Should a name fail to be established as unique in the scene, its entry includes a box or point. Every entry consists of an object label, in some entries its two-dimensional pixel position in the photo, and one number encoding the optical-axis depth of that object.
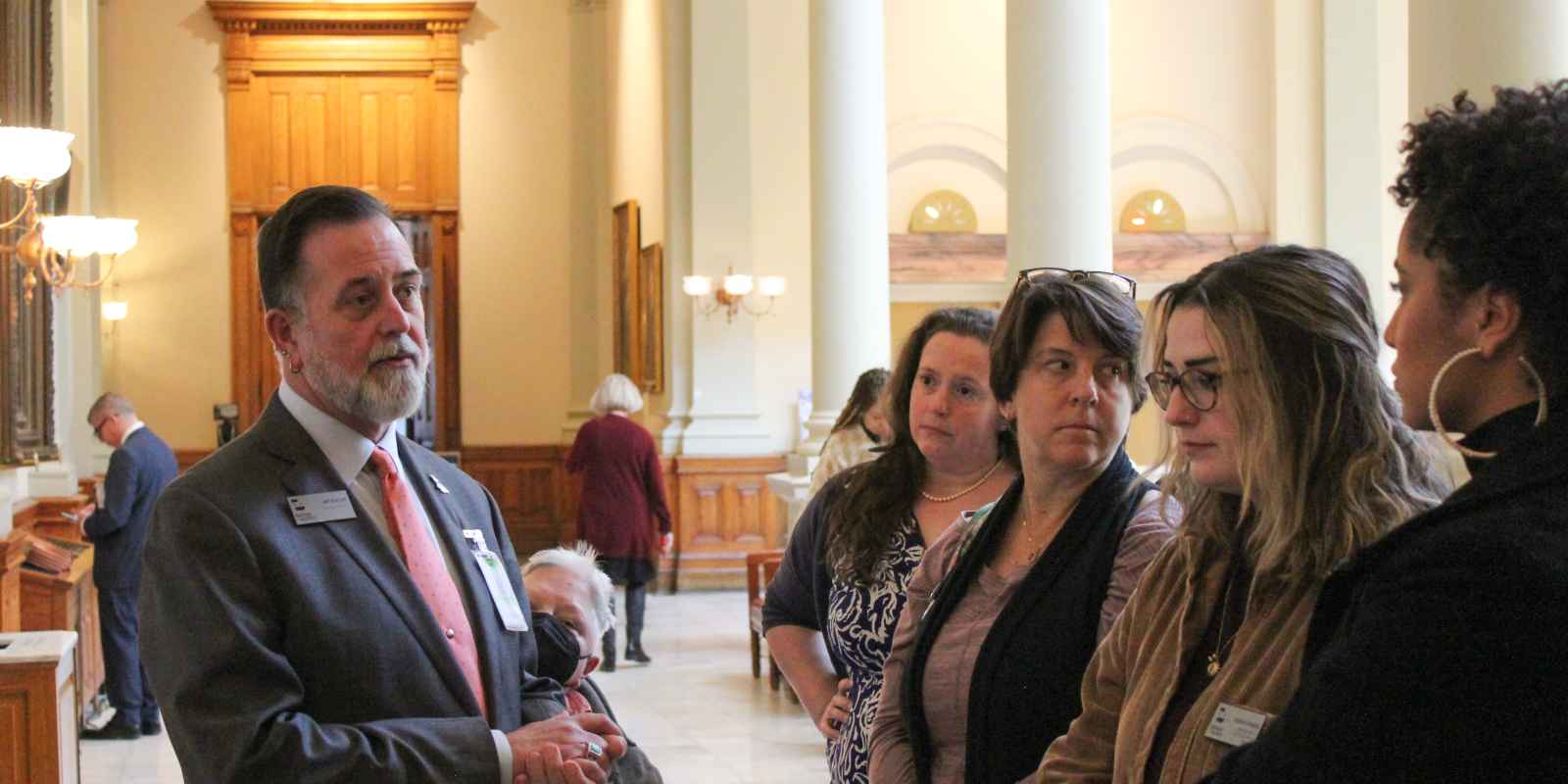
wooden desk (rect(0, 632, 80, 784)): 4.93
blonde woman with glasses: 1.81
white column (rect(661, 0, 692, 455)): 14.50
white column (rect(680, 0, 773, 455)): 14.41
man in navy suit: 8.07
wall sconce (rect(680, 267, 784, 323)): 14.19
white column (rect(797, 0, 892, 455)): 11.52
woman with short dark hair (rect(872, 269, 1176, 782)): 2.40
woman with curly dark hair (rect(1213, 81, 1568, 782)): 1.30
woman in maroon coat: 10.56
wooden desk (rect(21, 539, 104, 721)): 7.83
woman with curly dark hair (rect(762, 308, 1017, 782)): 3.15
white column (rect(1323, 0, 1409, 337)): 15.31
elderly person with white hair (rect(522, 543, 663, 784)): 2.69
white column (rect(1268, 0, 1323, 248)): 15.62
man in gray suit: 2.04
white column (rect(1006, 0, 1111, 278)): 6.80
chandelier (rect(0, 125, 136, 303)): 6.38
